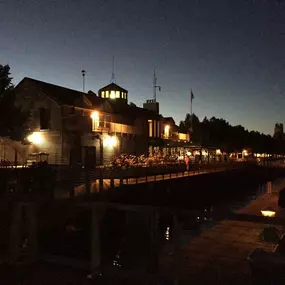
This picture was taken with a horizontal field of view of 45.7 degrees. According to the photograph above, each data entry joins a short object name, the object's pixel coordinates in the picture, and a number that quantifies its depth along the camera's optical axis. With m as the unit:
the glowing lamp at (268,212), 11.38
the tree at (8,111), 21.59
